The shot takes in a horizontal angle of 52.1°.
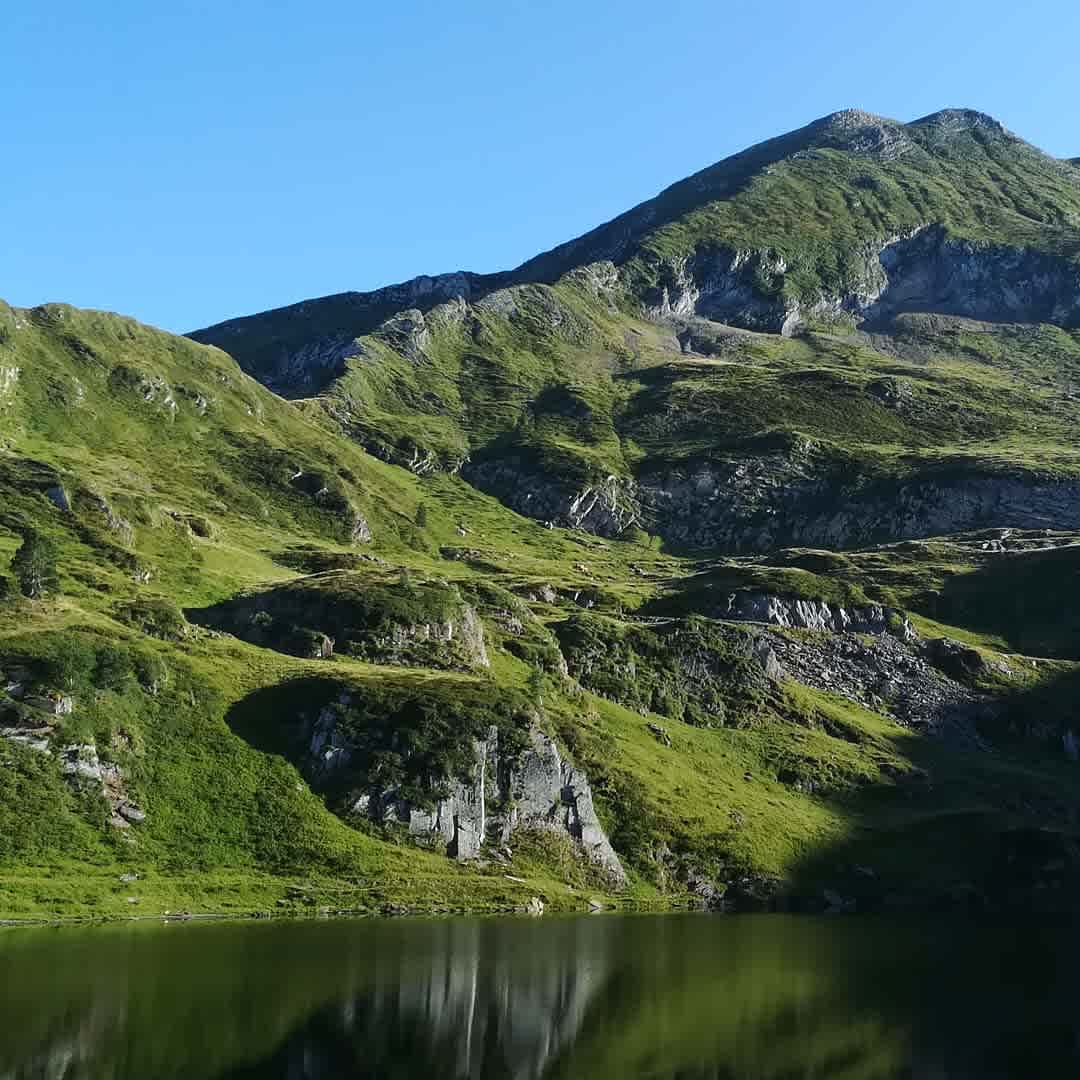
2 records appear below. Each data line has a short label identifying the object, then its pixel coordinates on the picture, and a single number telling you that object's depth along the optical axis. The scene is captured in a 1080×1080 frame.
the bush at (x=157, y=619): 127.75
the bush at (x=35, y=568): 128.38
